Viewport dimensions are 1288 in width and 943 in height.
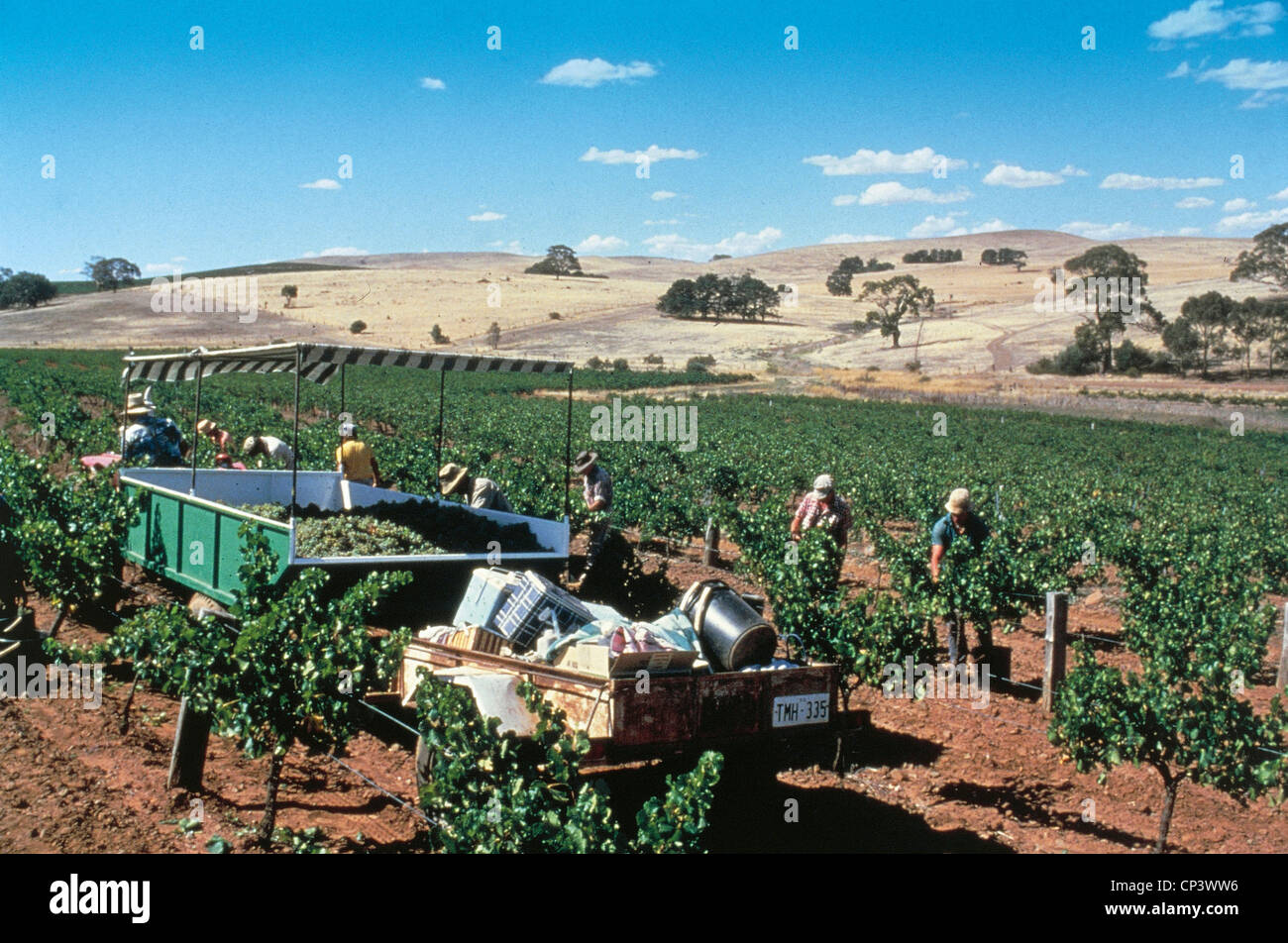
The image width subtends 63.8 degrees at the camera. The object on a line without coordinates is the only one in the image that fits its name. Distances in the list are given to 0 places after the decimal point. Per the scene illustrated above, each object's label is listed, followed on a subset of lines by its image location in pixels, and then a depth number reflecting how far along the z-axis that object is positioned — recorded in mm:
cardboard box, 5312
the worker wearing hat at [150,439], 11406
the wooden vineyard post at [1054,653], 8211
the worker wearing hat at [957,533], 8984
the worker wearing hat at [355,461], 11156
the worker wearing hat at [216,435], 12711
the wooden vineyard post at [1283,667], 8945
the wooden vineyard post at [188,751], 5820
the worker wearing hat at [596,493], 10805
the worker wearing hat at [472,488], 10258
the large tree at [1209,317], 62438
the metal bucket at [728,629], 6082
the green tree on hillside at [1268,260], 76000
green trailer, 7473
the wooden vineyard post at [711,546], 14281
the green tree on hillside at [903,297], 80162
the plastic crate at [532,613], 6336
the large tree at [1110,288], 65250
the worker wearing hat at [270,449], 12172
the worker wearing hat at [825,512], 9516
